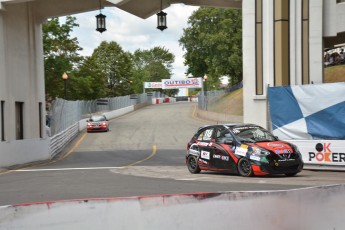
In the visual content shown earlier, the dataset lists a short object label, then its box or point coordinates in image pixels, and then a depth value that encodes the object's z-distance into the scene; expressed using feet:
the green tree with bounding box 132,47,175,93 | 522.06
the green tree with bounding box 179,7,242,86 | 235.20
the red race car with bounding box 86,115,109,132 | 144.77
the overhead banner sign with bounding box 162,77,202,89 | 288.45
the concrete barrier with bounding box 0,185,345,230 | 17.75
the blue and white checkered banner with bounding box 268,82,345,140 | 53.93
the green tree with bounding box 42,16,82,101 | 174.29
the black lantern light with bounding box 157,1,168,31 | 75.87
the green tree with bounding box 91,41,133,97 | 356.18
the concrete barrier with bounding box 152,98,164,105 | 325.50
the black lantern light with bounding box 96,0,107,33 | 73.56
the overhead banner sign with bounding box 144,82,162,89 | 340.18
